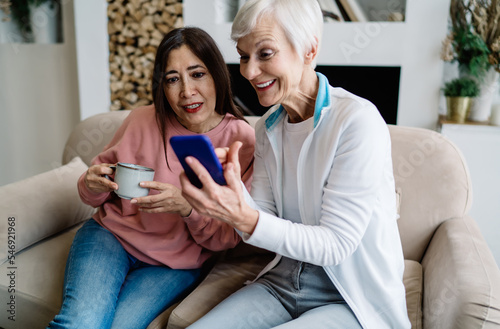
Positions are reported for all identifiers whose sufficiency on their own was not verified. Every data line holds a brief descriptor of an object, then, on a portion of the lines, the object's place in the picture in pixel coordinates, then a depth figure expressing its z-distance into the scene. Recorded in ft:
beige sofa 3.88
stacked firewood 9.87
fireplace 9.02
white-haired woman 3.06
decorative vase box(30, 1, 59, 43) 11.37
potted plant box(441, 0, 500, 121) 7.84
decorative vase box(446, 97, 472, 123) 8.29
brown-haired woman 4.09
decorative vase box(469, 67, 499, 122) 8.18
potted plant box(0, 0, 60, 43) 11.16
